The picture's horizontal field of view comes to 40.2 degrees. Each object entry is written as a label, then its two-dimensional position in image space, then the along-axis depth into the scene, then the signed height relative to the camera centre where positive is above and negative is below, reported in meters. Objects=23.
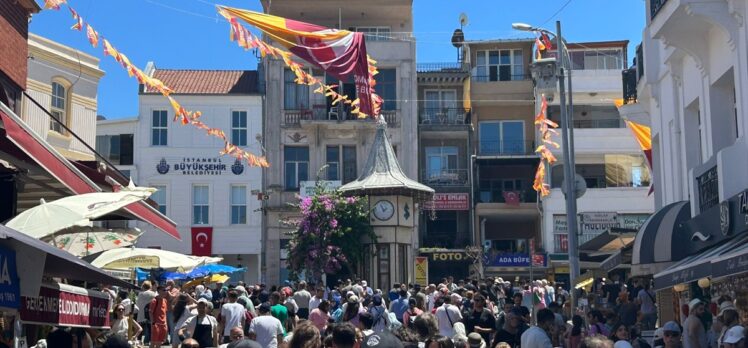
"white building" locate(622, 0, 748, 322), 17.00 +2.03
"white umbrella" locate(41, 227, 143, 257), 19.58 +0.26
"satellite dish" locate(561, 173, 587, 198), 24.96 +1.49
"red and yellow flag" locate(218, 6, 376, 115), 17.83 +3.85
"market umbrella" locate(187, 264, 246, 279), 30.81 -0.52
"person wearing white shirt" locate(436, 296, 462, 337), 17.52 -1.19
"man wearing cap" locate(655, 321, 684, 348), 12.83 -1.13
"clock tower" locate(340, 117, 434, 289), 31.20 +0.94
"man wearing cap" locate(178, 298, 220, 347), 16.16 -1.18
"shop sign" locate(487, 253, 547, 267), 46.84 -0.52
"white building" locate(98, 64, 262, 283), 45.59 +3.73
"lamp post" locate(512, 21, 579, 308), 24.52 +1.85
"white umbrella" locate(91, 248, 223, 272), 20.11 -0.12
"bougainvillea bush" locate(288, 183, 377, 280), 34.22 +0.57
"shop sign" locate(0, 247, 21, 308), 7.63 -0.18
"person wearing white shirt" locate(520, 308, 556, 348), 12.01 -1.06
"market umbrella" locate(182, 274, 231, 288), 27.67 -0.80
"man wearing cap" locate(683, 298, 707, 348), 15.17 -1.28
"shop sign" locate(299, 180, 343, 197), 44.56 +2.86
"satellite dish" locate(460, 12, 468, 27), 51.75 +11.57
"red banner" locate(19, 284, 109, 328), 8.82 -0.48
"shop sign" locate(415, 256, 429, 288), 31.67 -0.72
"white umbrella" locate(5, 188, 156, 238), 11.77 +0.51
